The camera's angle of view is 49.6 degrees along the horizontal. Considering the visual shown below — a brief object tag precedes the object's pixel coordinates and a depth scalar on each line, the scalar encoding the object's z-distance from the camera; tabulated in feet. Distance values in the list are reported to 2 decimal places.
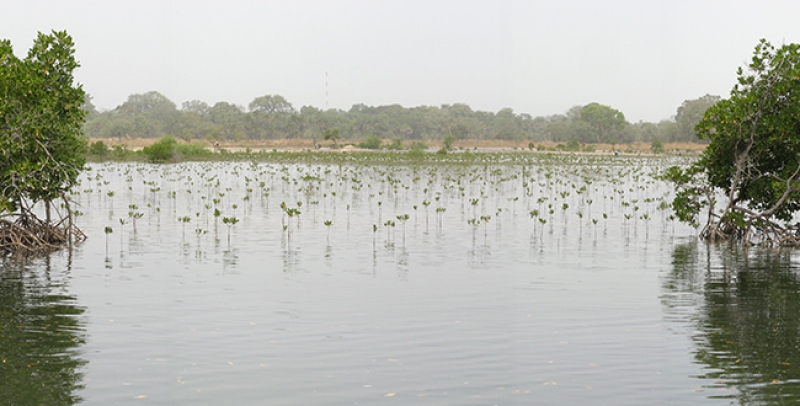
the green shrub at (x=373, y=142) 362.33
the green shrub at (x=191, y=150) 268.62
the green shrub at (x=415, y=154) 270.67
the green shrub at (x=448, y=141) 393.13
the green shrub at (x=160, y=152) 250.57
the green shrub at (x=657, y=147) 353.76
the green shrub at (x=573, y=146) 368.36
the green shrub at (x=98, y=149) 259.10
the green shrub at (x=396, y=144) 368.91
